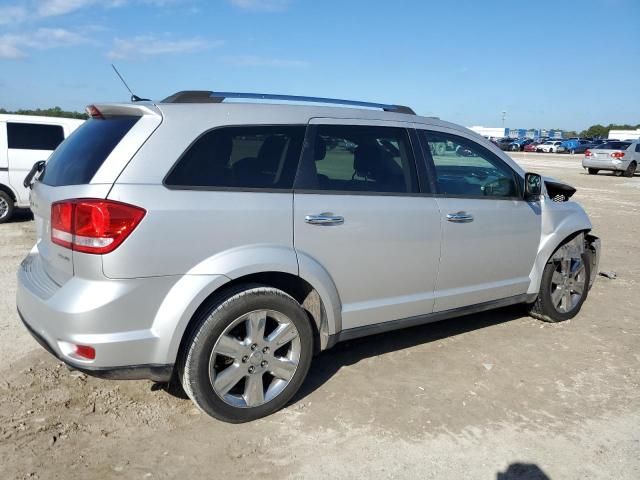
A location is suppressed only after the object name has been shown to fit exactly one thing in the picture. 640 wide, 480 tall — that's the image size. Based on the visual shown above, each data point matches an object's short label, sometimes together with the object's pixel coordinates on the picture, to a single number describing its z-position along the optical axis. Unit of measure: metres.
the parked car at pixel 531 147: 58.89
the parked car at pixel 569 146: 56.34
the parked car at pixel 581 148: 56.34
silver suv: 2.74
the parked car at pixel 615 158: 23.55
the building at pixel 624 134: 74.64
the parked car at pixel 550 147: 57.22
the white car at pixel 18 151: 9.38
